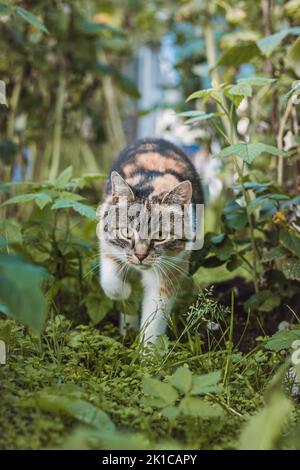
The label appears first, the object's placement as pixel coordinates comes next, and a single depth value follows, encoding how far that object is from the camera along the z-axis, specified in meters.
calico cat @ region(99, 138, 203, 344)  2.42
